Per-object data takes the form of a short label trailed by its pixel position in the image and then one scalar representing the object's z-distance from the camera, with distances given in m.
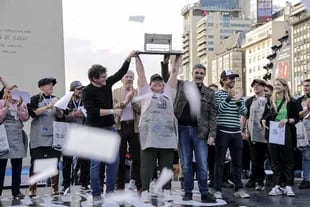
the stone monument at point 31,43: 8.90
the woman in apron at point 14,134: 6.79
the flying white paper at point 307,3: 4.54
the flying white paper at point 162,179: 6.42
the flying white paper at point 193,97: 6.36
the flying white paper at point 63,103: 7.06
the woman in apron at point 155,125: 6.09
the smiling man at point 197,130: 6.34
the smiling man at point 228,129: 6.78
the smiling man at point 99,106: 5.97
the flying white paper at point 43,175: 7.20
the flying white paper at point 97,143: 6.00
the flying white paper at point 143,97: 6.20
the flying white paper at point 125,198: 6.27
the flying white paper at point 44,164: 7.14
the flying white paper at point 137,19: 6.22
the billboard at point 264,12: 126.64
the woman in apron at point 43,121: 7.02
